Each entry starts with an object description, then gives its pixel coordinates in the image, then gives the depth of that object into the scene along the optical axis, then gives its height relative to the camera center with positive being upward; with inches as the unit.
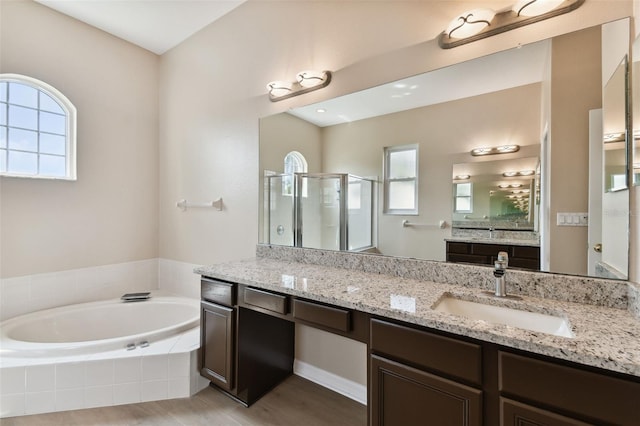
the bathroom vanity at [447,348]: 32.2 -18.9
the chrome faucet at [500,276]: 50.6 -10.8
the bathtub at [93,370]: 69.8 -40.7
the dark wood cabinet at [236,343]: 70.8 -34.4
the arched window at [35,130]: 92.7 +28.5
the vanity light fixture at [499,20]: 50.2 +37.6
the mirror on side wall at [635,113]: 41.8 +15.6
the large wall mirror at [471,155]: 49.0 +13.8
